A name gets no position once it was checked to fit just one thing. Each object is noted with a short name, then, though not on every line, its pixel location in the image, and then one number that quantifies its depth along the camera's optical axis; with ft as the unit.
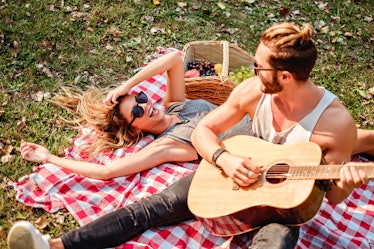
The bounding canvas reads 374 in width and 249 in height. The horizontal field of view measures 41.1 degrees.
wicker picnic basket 17.28
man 11.46
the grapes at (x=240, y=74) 17.90
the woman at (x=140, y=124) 15.05
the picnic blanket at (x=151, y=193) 13.85
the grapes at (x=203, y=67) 18.40
